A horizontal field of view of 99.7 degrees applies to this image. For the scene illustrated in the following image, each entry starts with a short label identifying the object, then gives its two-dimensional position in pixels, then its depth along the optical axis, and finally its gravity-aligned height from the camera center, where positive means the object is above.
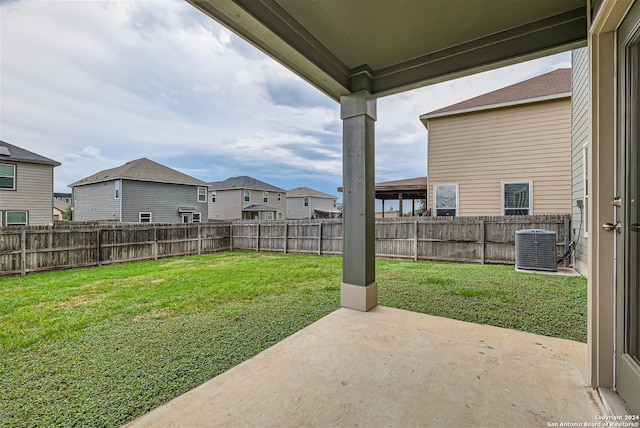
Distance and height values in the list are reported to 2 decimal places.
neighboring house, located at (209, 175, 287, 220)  21.36 +1.36
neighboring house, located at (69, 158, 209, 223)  14.20 +1.16
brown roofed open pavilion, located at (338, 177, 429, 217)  9.68 +1.03
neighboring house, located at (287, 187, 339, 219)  28.30 +1.39
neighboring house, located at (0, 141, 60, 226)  10.25 +1.12
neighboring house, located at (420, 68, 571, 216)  7.12 +1.90
